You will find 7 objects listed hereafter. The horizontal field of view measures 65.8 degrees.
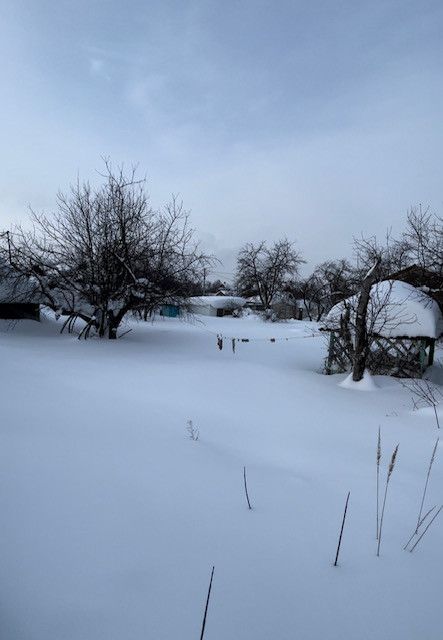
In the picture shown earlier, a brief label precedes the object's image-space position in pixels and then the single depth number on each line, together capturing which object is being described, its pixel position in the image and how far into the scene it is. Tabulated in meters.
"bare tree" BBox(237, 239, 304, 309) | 58.91
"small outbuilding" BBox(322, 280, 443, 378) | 12.19
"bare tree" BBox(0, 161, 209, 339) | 15.48
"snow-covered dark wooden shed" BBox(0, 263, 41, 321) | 15.77
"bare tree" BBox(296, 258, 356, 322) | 57.00
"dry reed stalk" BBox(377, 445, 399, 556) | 2.33
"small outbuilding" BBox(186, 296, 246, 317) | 51.62
